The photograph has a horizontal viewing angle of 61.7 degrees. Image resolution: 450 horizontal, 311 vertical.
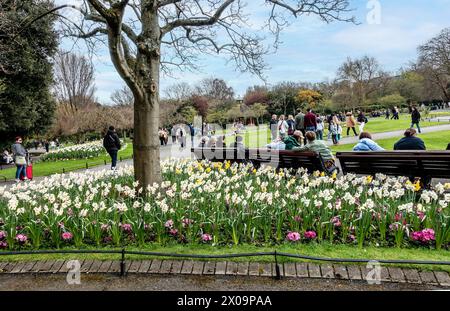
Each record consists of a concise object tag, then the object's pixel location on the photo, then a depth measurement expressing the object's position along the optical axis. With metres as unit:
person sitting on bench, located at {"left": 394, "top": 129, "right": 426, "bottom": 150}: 8.77
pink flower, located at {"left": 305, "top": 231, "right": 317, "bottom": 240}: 4.63
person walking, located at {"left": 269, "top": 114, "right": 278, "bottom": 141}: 20.62
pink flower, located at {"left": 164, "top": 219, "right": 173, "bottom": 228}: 4.83
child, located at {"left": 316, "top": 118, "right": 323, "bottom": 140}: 19.67
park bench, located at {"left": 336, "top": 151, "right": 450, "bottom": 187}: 6.60
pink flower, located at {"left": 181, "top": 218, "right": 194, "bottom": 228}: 4.91
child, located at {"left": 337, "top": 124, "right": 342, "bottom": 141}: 19.17
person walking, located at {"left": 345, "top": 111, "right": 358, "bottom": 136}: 20.30
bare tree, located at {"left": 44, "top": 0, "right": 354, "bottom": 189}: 5.75
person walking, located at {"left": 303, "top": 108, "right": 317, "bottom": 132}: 15.94
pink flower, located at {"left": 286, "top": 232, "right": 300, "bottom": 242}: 4.52
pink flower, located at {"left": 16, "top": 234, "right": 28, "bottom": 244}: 4.77
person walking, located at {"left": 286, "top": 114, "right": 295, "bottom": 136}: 20.17
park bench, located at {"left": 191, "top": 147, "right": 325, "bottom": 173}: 8.35
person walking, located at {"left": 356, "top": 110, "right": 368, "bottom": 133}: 21.45
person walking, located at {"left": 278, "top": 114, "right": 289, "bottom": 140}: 18.68
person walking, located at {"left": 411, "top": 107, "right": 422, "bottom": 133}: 20.98
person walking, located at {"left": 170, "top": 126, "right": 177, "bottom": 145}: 31.55
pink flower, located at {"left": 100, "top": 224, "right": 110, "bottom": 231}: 4.92
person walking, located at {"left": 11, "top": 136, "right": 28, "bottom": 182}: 13.05
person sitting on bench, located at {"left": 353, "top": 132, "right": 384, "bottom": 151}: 9.38
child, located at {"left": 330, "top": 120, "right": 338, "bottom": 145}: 18.66
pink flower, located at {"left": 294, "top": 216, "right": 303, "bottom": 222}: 4.98
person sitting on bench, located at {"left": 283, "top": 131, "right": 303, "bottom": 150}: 10.74
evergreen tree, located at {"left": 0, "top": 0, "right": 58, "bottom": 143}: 21.00
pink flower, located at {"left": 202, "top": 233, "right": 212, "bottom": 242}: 4.66
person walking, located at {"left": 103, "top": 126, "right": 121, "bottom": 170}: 14.22
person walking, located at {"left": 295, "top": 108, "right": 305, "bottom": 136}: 16.25
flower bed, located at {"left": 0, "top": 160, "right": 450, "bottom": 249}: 4.66
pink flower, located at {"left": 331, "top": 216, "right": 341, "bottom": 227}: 4.83
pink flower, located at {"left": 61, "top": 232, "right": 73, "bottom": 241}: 4.72
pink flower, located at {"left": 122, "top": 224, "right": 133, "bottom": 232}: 4.93
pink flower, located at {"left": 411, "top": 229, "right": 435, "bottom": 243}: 4.38
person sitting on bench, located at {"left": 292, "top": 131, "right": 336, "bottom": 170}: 8.35
